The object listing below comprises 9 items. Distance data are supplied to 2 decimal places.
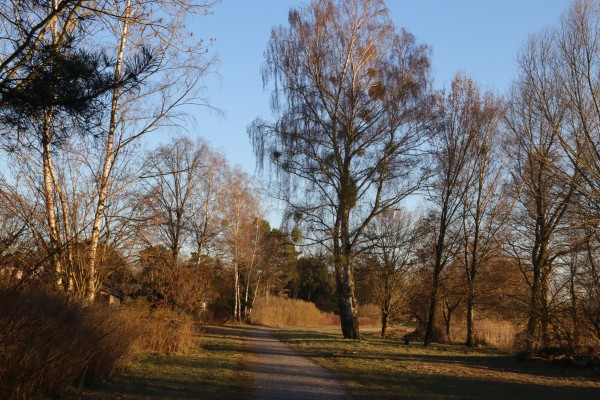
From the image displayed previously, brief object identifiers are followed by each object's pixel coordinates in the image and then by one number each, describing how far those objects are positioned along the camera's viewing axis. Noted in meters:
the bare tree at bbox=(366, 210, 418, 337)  31.31
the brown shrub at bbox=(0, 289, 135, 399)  7.50
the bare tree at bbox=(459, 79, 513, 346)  30.42
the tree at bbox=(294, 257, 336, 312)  73.06
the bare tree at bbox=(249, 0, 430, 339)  25.36
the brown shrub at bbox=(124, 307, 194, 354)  17.53
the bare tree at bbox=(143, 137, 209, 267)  42.84
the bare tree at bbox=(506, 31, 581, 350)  19.23
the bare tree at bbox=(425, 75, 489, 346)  27.91
